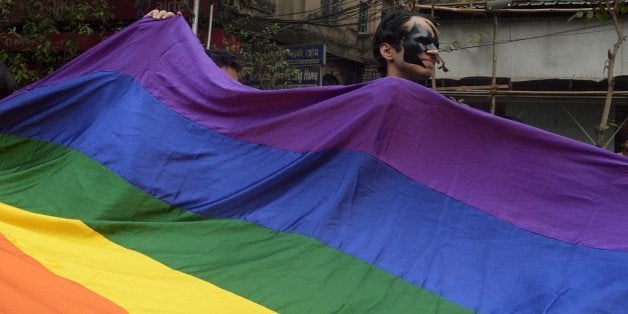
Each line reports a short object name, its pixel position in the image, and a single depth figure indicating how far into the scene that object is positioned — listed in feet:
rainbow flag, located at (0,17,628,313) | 6.53
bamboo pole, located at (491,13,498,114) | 32.27
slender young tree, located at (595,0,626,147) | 17.02
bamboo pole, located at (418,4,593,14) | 33.85
